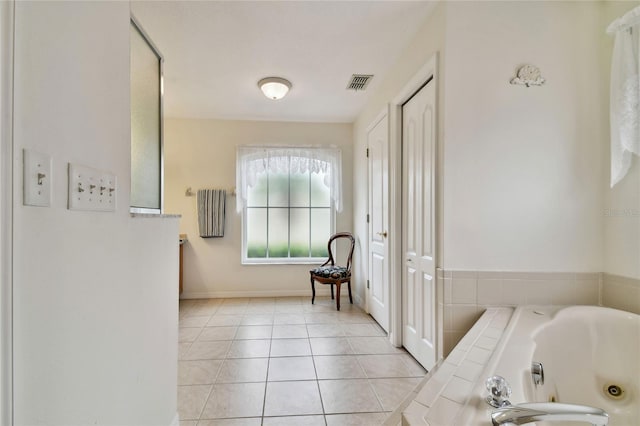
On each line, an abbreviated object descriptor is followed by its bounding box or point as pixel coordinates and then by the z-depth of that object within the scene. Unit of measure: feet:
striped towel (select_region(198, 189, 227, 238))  13.44
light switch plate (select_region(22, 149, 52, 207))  2.14
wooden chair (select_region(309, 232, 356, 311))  12.19
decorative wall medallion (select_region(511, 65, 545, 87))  5.87
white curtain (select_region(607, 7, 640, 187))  5.24
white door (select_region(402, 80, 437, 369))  6.75
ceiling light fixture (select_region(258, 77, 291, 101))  9.75
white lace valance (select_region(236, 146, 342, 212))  13.74
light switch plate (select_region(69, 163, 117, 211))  2.69
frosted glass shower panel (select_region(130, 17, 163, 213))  4.60
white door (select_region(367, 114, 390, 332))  9.43
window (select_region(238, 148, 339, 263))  14.06
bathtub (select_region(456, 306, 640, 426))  4.52
